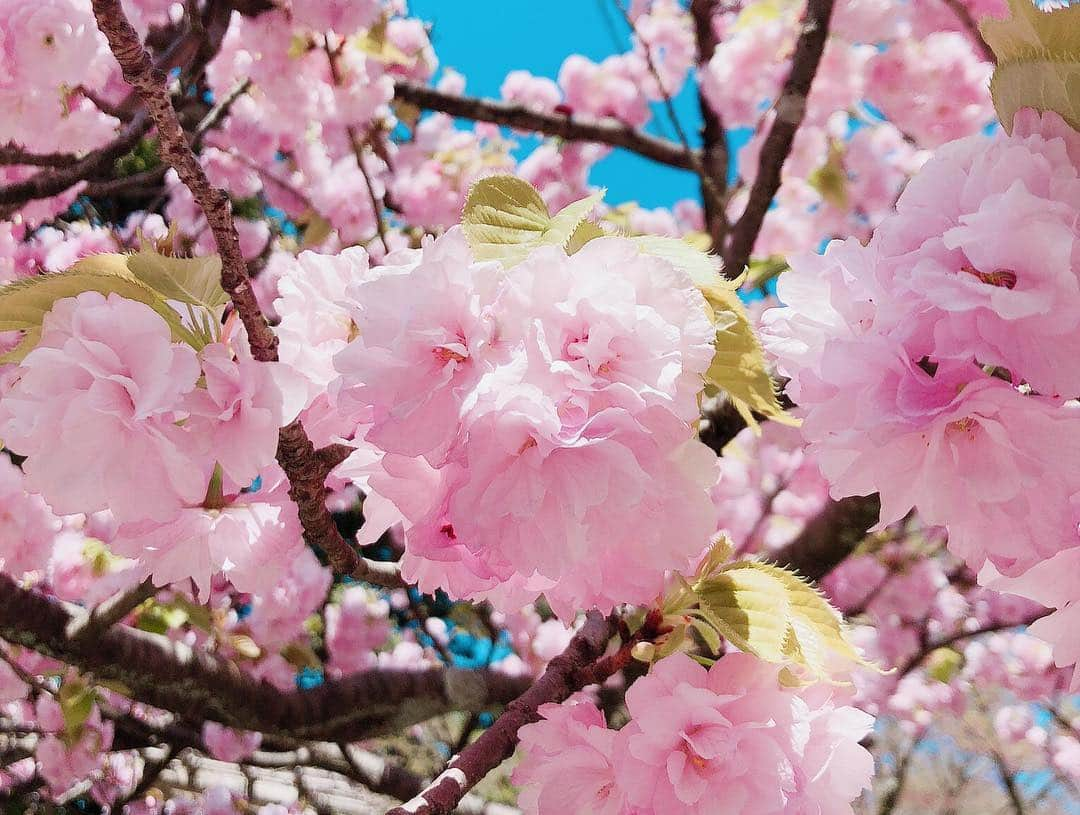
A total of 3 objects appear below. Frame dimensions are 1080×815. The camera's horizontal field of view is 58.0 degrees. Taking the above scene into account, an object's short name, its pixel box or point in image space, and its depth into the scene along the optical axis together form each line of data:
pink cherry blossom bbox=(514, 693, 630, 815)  0.30
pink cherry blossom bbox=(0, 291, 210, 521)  0.25
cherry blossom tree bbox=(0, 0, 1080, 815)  0.22
